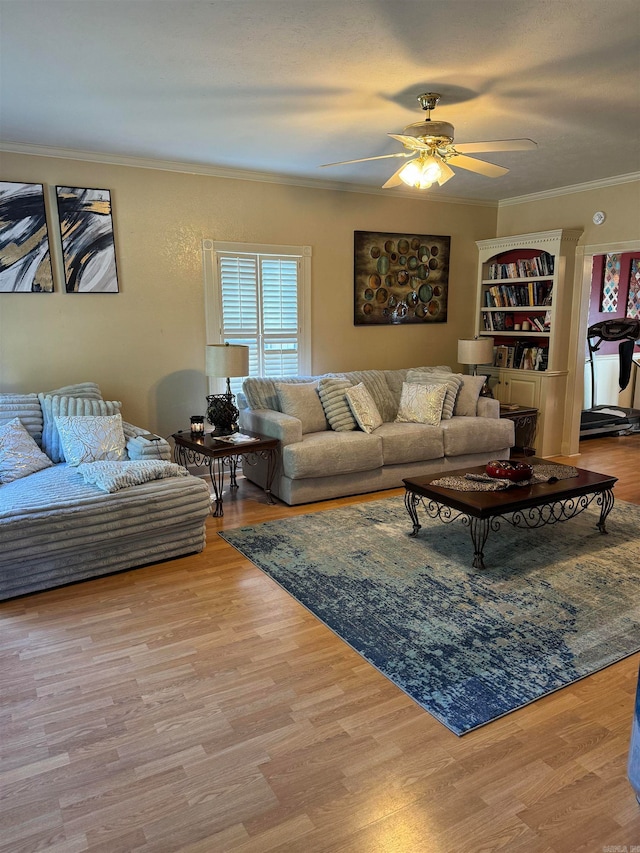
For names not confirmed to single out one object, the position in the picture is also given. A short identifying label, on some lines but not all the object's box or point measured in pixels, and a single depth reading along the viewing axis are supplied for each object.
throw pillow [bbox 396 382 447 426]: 5.16
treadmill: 7.03
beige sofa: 4.50
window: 5.02
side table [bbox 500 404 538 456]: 5.78
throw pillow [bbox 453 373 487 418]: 5.43
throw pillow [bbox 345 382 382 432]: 4.92
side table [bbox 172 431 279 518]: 4.23
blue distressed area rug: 2.43
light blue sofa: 3.05
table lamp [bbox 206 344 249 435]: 4.48
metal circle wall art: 5.73
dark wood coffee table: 3.32
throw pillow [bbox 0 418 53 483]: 3.66
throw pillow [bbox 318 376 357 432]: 4.94
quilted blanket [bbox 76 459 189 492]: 3.39
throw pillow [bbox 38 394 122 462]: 4.00
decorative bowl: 3.65
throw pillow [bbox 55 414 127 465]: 3.83
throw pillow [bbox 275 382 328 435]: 4.84
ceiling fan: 3.10
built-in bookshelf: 5.71
